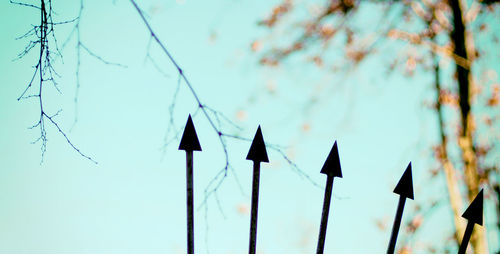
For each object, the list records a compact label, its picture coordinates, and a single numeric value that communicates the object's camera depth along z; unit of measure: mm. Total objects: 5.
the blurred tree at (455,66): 6981
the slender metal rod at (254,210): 3210
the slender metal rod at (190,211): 3201
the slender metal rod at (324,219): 3223
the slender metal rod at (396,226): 3225
